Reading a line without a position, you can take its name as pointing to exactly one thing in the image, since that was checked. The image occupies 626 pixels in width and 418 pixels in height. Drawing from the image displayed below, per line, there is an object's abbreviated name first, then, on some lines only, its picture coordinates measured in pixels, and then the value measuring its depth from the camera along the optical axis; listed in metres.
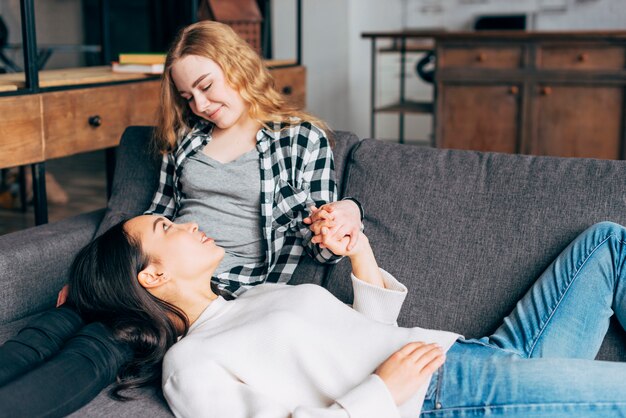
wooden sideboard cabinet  3.98
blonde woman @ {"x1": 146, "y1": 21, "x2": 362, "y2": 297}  1.77
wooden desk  2.16
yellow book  2.77
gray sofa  1.63
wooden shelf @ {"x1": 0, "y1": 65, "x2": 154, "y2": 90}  2.28
